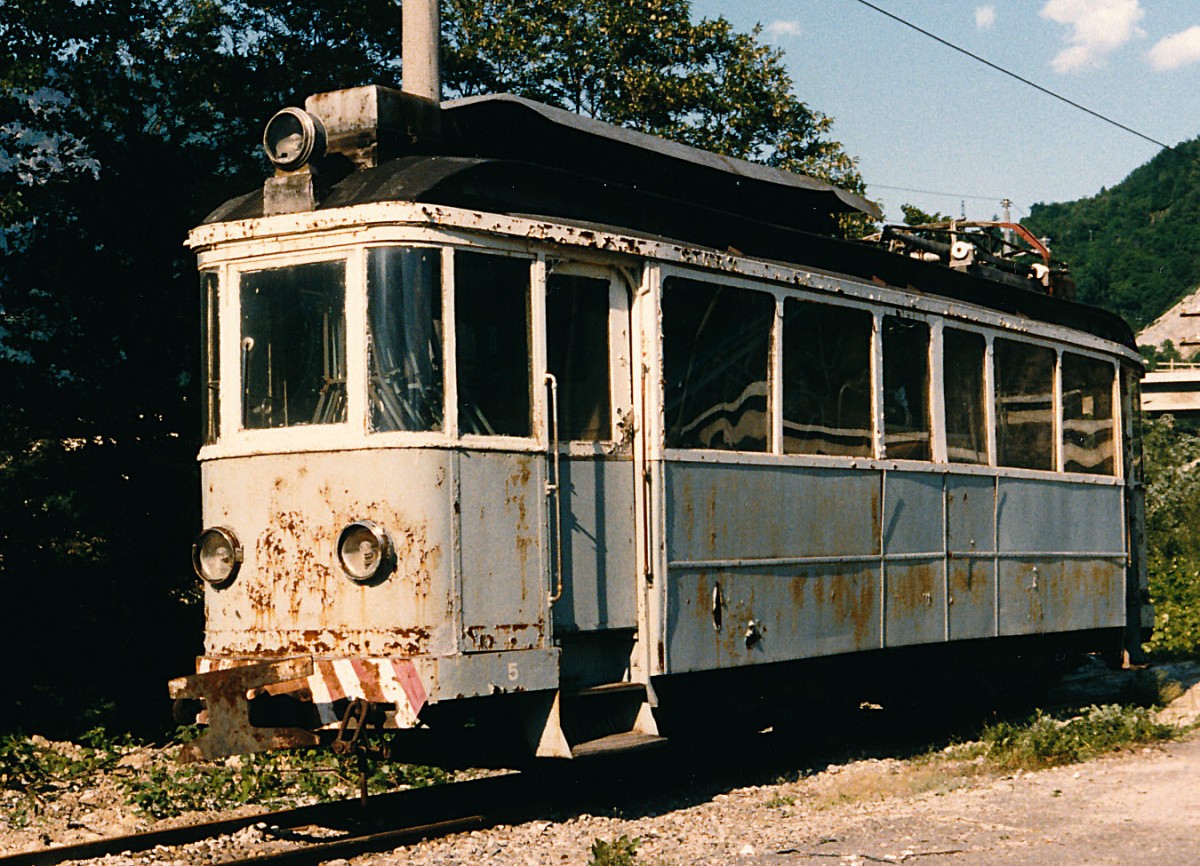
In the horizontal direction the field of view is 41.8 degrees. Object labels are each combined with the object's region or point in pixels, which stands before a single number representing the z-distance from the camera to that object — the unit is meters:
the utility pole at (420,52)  9.40
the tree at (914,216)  29.36
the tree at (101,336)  11.53
